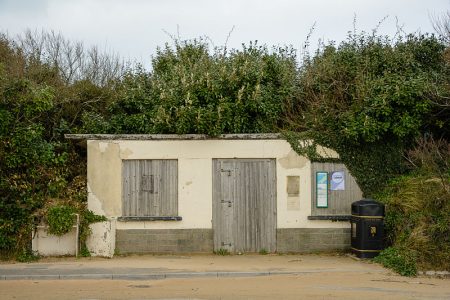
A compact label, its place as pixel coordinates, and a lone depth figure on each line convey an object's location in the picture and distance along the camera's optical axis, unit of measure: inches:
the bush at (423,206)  550.9
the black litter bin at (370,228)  593.6
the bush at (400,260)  534.6
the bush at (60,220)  598.2
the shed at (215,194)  637.3
